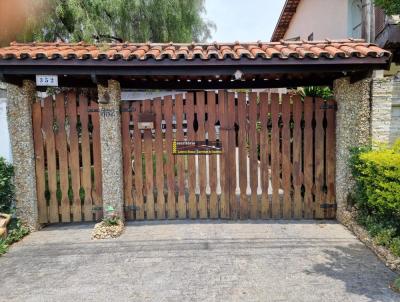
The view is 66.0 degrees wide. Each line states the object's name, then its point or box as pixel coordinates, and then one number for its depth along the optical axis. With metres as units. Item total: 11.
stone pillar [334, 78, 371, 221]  5.15
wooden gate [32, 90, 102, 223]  5.54
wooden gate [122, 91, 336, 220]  5.70
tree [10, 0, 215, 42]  9.97
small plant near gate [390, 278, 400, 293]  3.44
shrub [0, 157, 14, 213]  5.21
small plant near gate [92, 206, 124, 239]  5.17
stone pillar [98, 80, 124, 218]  5.41
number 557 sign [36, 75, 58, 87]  5.07
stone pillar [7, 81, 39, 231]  5.29
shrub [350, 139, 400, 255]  4.13
